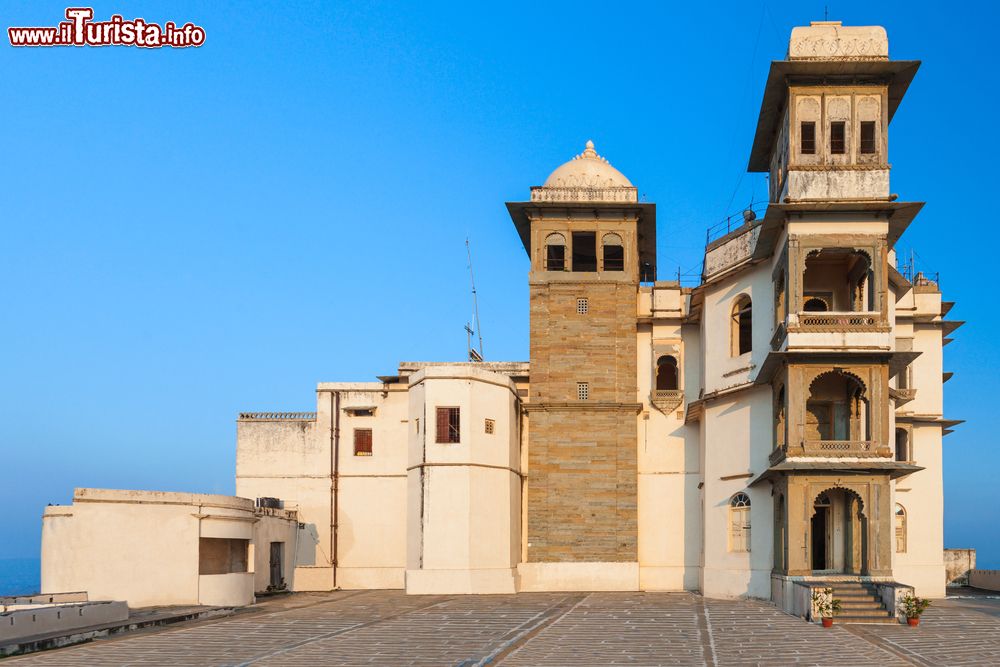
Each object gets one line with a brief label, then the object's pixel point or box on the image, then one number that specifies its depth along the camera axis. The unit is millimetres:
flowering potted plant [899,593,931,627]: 26328
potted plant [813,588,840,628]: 26625
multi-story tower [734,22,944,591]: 30141
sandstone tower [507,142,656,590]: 40000
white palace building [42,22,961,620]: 30703
